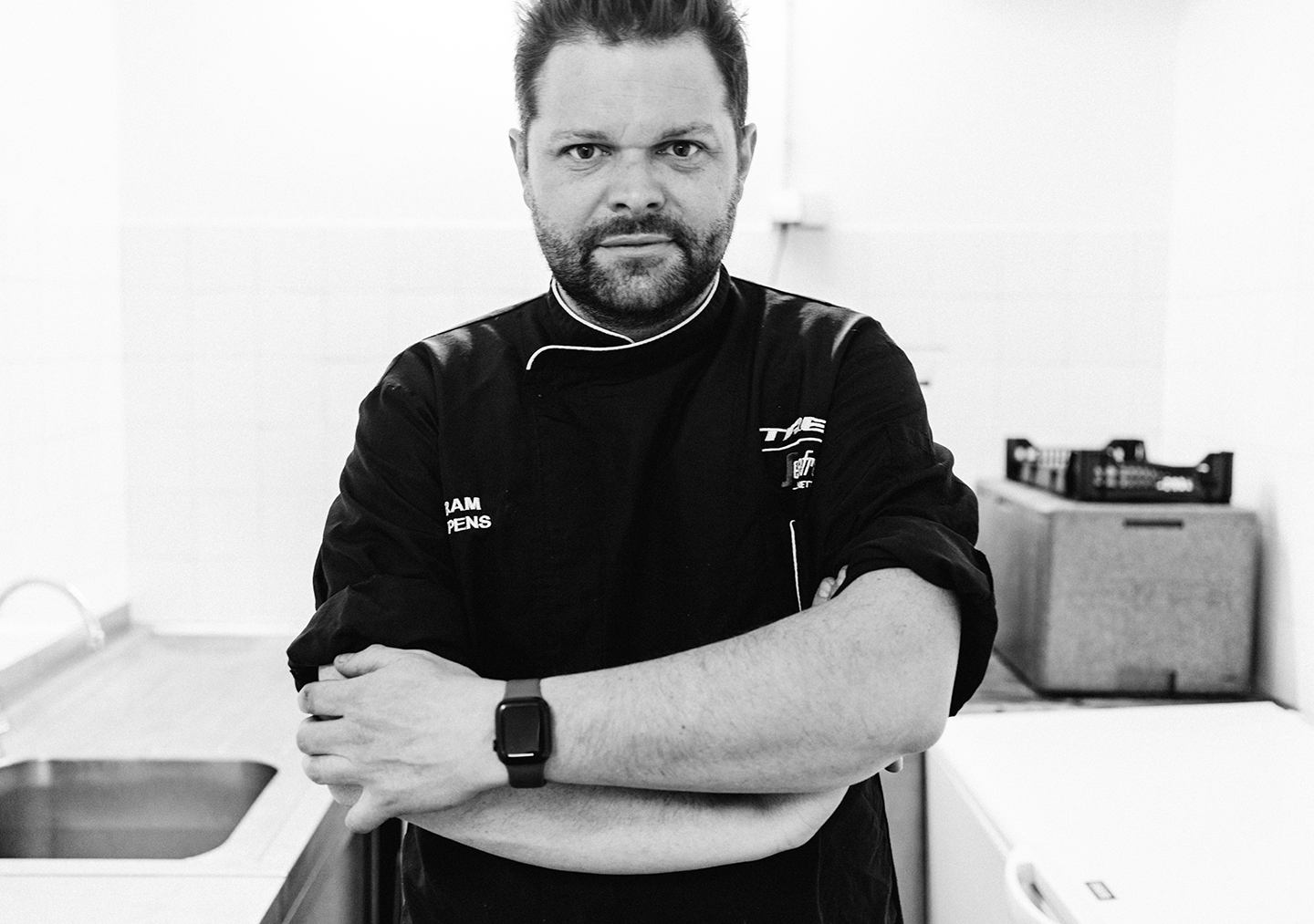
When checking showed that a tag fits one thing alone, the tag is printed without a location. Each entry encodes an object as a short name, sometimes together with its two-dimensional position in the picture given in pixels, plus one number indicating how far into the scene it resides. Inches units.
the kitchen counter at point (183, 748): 50.2
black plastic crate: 81.3
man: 36.3
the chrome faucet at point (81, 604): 63.1
